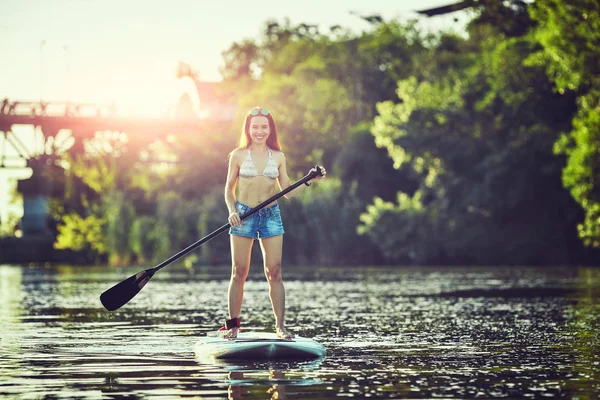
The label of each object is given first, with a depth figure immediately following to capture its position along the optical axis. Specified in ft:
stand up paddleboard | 38.63
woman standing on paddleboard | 41.52
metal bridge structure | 252.01
